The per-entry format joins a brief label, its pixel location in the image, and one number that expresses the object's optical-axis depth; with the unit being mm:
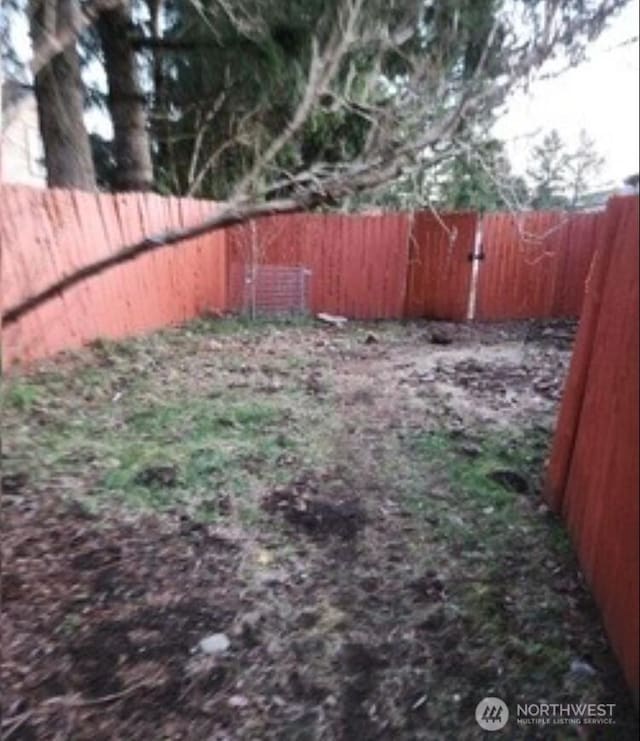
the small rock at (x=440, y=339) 7606
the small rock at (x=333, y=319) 8875
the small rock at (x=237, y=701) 1967
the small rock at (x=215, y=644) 2173
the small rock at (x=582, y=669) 1992
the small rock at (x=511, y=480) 3244
